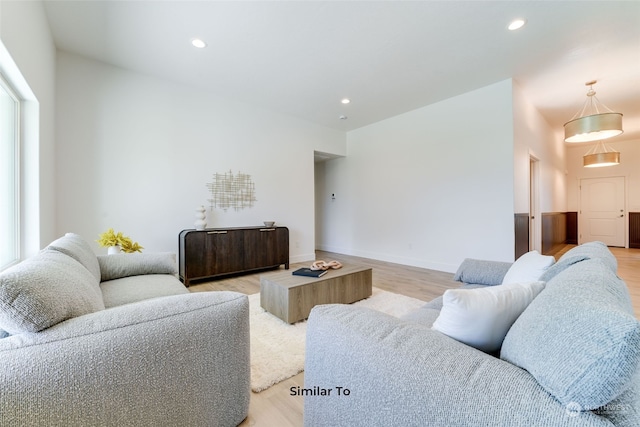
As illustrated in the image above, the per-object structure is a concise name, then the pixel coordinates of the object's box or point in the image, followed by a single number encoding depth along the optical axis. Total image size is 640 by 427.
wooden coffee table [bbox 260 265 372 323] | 2.28
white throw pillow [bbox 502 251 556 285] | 1.36
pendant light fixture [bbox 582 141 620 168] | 5.21
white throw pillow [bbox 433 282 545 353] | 0.86
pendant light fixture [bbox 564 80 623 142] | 3.20
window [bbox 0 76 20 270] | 1.96
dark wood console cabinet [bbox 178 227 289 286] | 3.58
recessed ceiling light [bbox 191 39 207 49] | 2.82
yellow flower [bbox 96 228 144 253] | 2.59
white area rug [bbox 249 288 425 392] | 1.66
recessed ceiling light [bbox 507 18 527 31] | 2.53
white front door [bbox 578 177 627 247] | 6.90
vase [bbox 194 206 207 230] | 3.77
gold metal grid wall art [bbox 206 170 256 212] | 4.17
